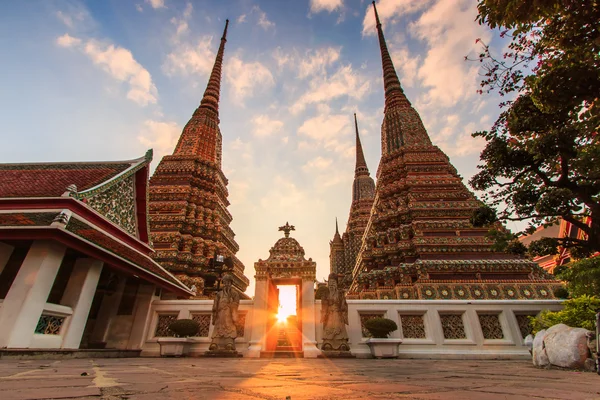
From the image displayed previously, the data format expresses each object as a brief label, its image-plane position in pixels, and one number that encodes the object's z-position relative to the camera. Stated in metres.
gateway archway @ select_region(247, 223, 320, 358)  8.79
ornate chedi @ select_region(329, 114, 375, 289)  37.22
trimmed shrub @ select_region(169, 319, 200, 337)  8.58
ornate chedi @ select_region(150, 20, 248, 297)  16.38
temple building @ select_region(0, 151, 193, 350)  6.29
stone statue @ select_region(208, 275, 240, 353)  8.54
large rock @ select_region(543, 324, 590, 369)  5.06
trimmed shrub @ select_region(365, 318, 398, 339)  8.20
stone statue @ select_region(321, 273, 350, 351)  8.45
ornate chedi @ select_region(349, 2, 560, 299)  14.07
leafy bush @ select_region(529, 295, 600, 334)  6.60
